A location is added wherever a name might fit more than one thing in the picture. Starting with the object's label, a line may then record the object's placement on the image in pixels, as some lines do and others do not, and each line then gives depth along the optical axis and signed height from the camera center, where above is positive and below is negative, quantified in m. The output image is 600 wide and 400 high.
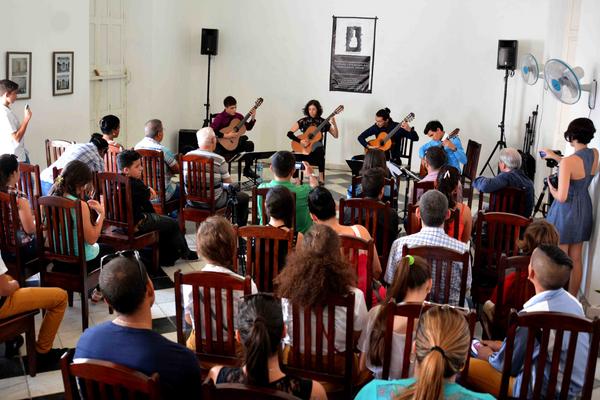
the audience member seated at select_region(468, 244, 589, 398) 2.80 -0.80
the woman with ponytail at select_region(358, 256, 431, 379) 2.78 -0.87
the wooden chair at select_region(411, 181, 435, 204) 5.36 -0.61
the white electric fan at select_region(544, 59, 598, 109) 5.31 +0.27
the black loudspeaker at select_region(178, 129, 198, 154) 10.59 -0.66
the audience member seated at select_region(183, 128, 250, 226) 6.20 -0.67
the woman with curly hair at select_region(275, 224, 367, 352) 2.83 -0.73
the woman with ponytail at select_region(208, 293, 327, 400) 2.13 -0.80
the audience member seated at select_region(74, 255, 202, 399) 2.30 -0.84
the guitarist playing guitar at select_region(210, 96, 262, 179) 9.33 -0.42
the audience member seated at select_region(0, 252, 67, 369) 3.53 -1.17
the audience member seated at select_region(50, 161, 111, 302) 4.23 -0.65
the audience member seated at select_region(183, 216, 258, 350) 3.30 -0.72
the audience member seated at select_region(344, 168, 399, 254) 4.70 -0.63
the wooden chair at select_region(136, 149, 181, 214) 6.01 -0.72
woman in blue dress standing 4.84 -0.56
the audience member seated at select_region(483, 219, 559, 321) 3.58 -0.64
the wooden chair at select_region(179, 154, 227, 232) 6.00 -0.80
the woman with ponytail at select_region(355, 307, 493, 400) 1.95 -0.73
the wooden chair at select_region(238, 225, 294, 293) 3.70 -0.83
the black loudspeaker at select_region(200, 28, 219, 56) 10.59 +0.85
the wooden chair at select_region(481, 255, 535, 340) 3.41 -0.92
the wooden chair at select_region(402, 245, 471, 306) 3.48 -0.78
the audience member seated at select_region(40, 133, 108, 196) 5.62 -0.58
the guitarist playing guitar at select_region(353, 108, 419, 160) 8.77 -0.34
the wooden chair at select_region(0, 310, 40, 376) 3.54 -1.28
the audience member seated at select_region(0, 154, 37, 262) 4.19 -0.73
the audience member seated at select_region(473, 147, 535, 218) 5.46 -0.53
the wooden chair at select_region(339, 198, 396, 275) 4.54 -0.76
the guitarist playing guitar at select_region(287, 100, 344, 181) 9.22 -0.42
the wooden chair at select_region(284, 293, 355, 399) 2.86 -1.05
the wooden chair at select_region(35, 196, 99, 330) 4.11 -0.96
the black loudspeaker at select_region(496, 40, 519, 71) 9.36 +0.81
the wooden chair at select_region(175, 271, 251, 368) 2.96 -0.96
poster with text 10.28 +0.77
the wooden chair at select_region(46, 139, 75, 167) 6.67 -0.60
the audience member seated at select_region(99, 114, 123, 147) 6.34 -0.34
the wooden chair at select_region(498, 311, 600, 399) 2.57 -0.89
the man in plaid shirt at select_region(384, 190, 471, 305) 3.84 -0.69
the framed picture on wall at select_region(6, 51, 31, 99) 6.91 +0.15
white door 8.84 +0.38
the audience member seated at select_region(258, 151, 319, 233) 4.93 -0.61
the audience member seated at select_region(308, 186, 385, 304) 3.95 -0.65
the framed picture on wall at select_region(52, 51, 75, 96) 7.66 +0.18
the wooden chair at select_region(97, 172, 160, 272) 4.98 -0.91
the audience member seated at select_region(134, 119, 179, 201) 6.27 -0.50
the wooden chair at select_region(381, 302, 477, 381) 2.62 -0.85
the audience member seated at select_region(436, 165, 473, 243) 4.66 -0.63
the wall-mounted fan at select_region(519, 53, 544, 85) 7.38 +0.50
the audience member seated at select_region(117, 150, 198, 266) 5.09 -1.00
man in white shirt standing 6.42 -0.35
